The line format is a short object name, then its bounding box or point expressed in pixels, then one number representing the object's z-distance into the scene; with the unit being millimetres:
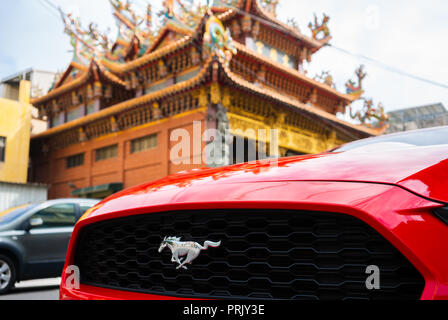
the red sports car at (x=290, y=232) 995
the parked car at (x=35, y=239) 5633
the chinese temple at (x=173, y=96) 13164
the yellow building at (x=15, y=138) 18609
